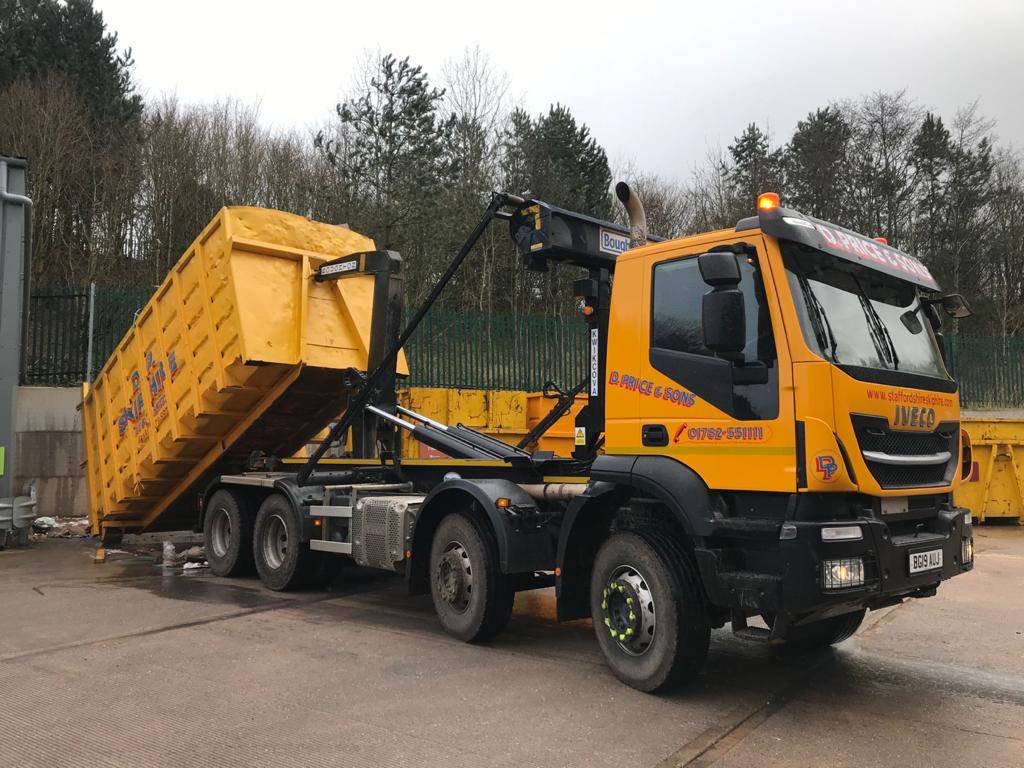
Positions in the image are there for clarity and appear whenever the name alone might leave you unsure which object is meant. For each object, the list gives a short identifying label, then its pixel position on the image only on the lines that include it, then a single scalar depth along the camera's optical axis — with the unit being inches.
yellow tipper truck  163.8
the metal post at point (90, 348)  528.1
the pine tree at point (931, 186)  1136.8
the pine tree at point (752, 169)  1205.3
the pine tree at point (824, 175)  1131.3
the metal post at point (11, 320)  423.2
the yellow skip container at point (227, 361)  308.3
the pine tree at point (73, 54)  1063.6
